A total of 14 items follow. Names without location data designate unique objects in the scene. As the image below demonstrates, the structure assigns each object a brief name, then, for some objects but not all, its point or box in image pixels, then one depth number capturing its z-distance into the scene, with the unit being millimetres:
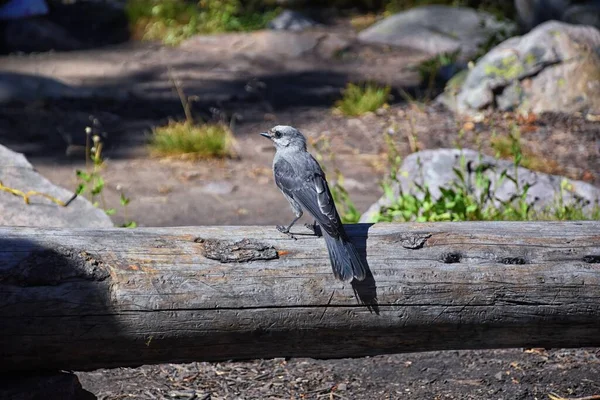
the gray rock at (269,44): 26719
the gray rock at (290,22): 29641
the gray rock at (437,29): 26031
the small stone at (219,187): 15367
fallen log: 6031
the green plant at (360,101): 20047
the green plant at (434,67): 22703
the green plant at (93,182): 10512
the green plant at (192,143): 17000
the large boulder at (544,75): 19031
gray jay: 6332
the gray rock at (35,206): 10187
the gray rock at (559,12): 21547
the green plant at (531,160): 15812
